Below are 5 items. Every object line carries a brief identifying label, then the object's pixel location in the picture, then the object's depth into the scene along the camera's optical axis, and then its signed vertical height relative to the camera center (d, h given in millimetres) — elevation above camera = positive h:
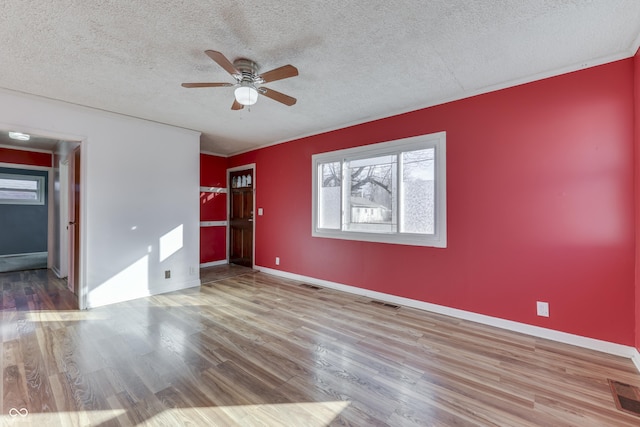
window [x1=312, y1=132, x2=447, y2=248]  3277 +307
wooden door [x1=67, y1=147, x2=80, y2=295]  3719 -92
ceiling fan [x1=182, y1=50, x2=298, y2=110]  2113 +1125
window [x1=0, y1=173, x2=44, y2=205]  6523 +635
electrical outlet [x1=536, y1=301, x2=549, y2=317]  2562 -896
